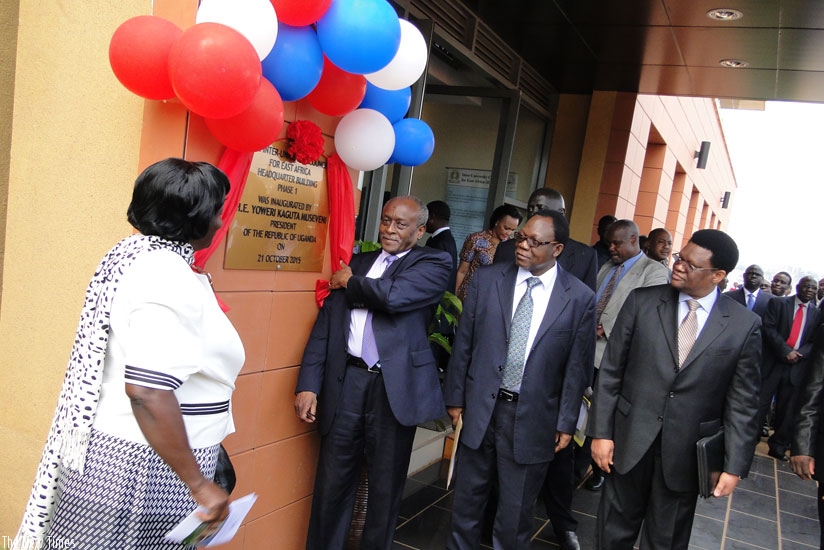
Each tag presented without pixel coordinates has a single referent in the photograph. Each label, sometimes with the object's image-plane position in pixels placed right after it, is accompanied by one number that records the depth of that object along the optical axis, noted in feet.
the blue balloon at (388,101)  8.84
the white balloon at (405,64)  7.72
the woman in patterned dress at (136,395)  4.72
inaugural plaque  7.75
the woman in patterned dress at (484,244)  14.76
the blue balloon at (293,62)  6.85
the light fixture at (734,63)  18.29
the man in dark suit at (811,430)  8.92
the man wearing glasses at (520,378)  9.00
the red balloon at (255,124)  6.42
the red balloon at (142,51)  5.65
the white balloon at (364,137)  8.54
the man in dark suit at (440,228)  15.67
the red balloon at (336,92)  7.75
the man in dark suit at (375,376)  8.92
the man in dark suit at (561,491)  11.41
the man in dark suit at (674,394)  8.34
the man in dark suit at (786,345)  20.30
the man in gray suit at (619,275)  14.03
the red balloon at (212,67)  5.42
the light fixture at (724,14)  14.34
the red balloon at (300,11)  6.51
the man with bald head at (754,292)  24.74
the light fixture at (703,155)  38.74
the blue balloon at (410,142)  9.29
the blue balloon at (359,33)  6.80
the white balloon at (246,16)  6.01
